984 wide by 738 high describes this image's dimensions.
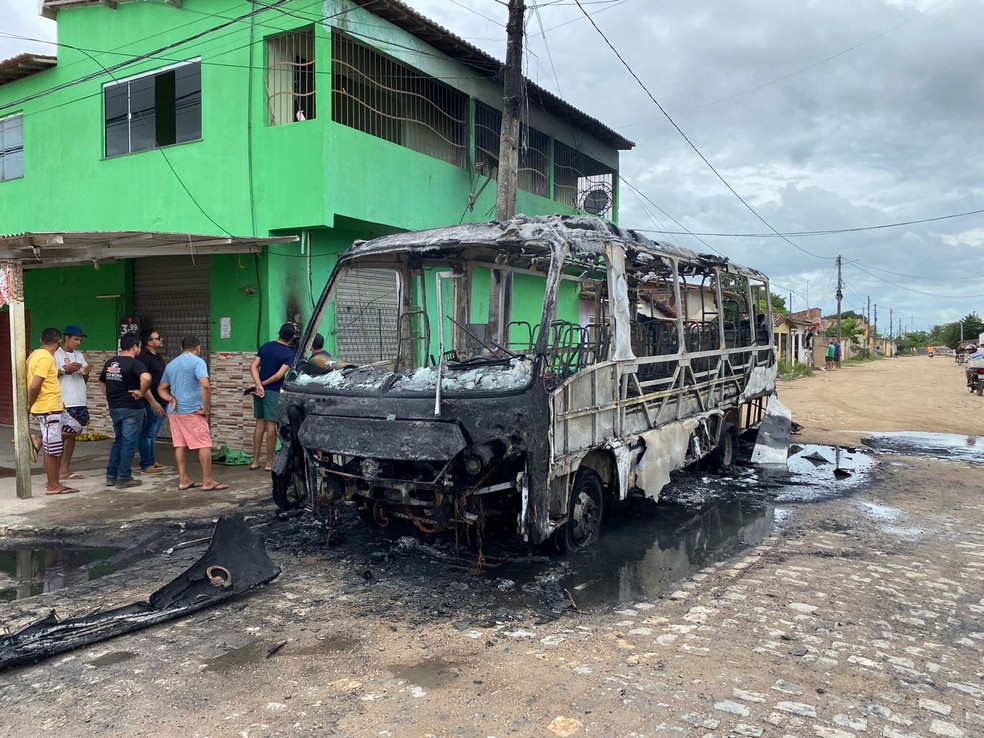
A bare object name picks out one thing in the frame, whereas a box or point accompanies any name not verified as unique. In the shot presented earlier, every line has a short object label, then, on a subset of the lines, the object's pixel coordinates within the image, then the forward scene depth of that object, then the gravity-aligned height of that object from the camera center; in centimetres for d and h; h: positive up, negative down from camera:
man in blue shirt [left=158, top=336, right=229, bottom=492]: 750 -60
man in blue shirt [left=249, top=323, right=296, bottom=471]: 822 -29
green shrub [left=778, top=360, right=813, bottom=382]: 3061 -112
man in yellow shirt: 725 -58
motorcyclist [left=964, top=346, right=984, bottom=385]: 1991 -24
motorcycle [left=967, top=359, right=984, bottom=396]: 1977 -87
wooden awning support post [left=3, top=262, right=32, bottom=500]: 720 -31
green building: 947 +287
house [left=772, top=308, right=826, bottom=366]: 4091 +57
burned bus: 441 -25
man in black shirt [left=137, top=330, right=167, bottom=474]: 827 -83
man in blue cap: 792 -45
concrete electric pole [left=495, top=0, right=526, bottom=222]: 1003 +331
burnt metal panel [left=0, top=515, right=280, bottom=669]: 375 -153
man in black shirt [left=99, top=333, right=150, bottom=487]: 774 -64
